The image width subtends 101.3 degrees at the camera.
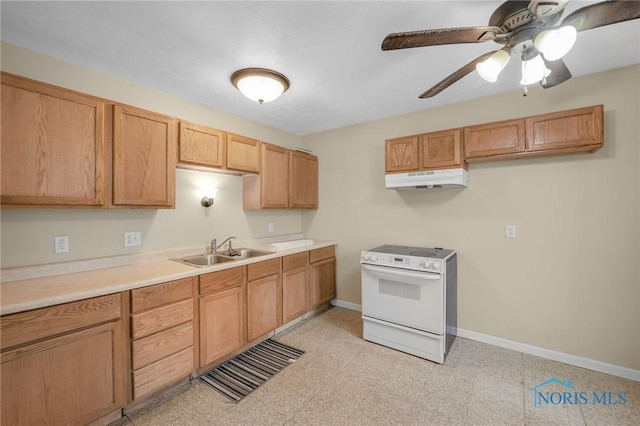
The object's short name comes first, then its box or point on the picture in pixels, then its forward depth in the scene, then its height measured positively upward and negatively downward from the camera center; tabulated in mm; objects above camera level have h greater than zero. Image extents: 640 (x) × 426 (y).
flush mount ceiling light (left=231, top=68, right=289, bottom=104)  2170 +1117
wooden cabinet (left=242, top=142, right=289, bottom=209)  3178 +384
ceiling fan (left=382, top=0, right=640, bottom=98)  1143 +884
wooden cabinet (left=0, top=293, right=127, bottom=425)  1363 -862
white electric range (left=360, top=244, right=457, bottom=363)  2418 -865
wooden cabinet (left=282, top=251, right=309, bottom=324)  2988 -869
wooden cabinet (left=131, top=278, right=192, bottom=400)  1780 -883
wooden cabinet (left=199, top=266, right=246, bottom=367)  2184 -884
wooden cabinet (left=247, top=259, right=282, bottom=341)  2588 -881
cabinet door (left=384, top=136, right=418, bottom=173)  2873 +649
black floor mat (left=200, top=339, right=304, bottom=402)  2092 -1387
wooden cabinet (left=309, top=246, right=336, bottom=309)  3381 -857
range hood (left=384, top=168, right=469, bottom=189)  2637 +348
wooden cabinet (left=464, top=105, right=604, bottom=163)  2098 +660
